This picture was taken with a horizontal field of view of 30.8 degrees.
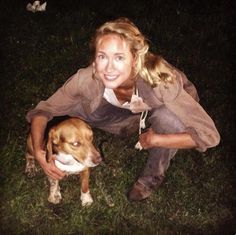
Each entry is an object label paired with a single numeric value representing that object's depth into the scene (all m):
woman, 2.49
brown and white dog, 2.52
